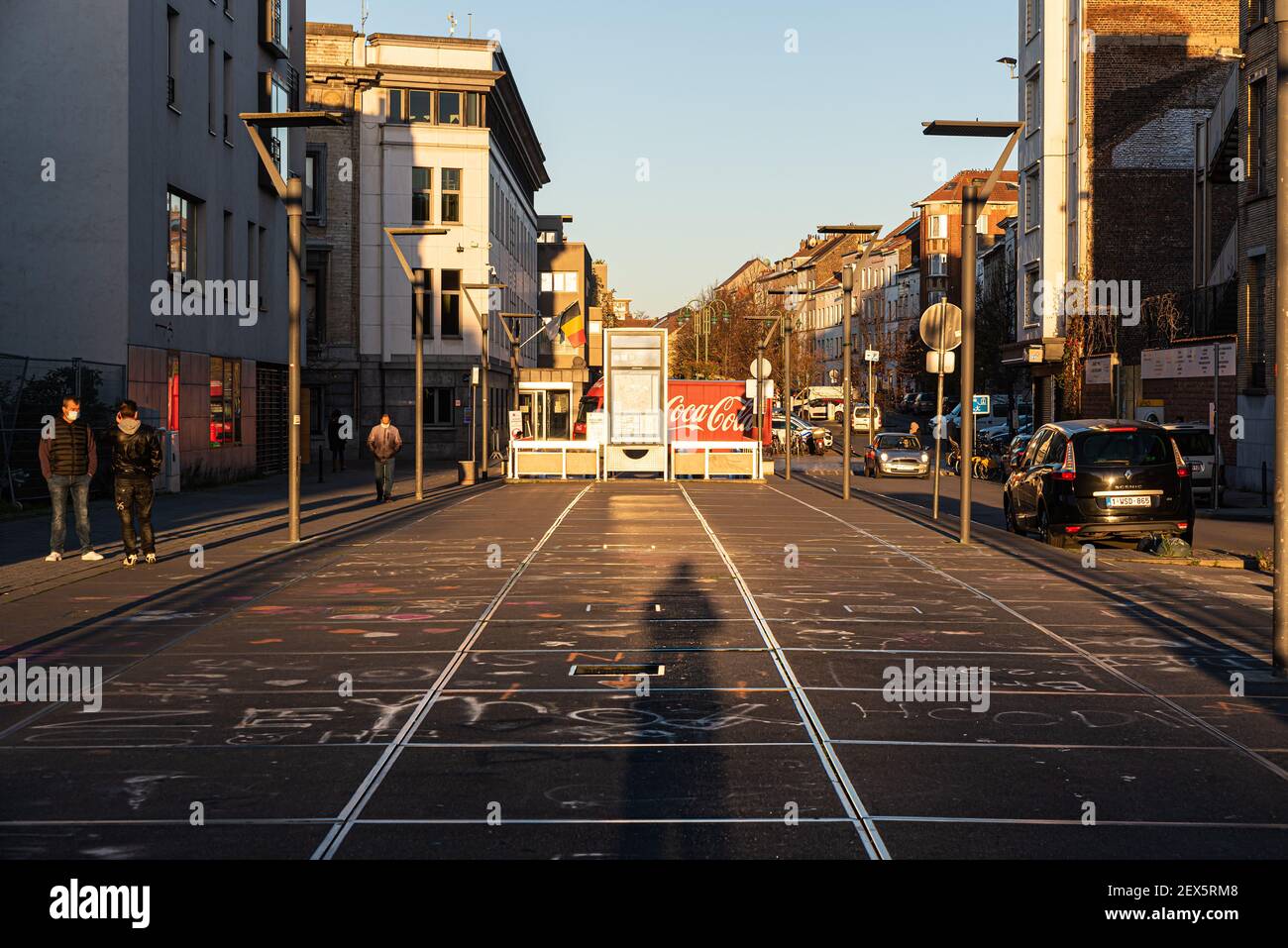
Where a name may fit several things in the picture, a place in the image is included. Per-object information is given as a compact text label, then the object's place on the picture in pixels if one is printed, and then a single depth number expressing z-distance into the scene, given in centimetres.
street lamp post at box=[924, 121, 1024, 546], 2216
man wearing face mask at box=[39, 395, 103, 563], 1833
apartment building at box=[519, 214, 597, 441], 8225
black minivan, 2039
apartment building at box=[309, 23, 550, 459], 6469
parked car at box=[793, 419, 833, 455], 7269
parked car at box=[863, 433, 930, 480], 5003
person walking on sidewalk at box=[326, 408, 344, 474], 5434
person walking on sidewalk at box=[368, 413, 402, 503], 3144
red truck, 5291
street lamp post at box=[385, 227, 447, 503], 3422
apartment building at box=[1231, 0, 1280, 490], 3659
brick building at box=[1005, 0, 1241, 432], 5316
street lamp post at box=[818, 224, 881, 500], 3382
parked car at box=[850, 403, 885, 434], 9707
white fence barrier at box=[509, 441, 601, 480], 4431
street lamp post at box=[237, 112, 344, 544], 2198
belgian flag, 7075
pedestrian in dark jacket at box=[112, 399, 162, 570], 1812
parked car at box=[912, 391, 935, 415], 10362
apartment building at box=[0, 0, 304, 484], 3089
